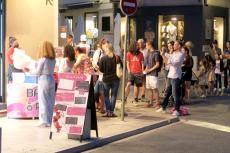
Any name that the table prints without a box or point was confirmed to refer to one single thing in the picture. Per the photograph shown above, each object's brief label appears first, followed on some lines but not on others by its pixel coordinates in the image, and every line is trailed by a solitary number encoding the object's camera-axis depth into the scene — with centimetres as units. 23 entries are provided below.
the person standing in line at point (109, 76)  1415
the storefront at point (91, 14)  3306
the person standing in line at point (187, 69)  1739
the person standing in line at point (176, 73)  1490
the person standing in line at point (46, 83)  1231
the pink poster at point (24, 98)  1371
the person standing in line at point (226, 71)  2158
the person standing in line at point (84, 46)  1480
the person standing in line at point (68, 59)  1334
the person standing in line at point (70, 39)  1596
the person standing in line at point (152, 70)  1636
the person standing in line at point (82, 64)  1351
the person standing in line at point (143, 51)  1721
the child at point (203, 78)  1983
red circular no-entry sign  1397
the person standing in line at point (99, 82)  1457
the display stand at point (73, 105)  1097
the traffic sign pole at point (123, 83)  1353
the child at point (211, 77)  2052
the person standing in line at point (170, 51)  1715
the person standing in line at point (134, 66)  1656
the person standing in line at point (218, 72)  2109
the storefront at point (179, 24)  3241
